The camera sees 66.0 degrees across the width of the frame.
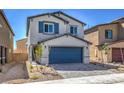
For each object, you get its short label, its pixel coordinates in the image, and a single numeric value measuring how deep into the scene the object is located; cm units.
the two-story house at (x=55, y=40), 861
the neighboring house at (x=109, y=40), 1035
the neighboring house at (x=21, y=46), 1276
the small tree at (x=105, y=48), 962
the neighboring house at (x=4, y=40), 887
